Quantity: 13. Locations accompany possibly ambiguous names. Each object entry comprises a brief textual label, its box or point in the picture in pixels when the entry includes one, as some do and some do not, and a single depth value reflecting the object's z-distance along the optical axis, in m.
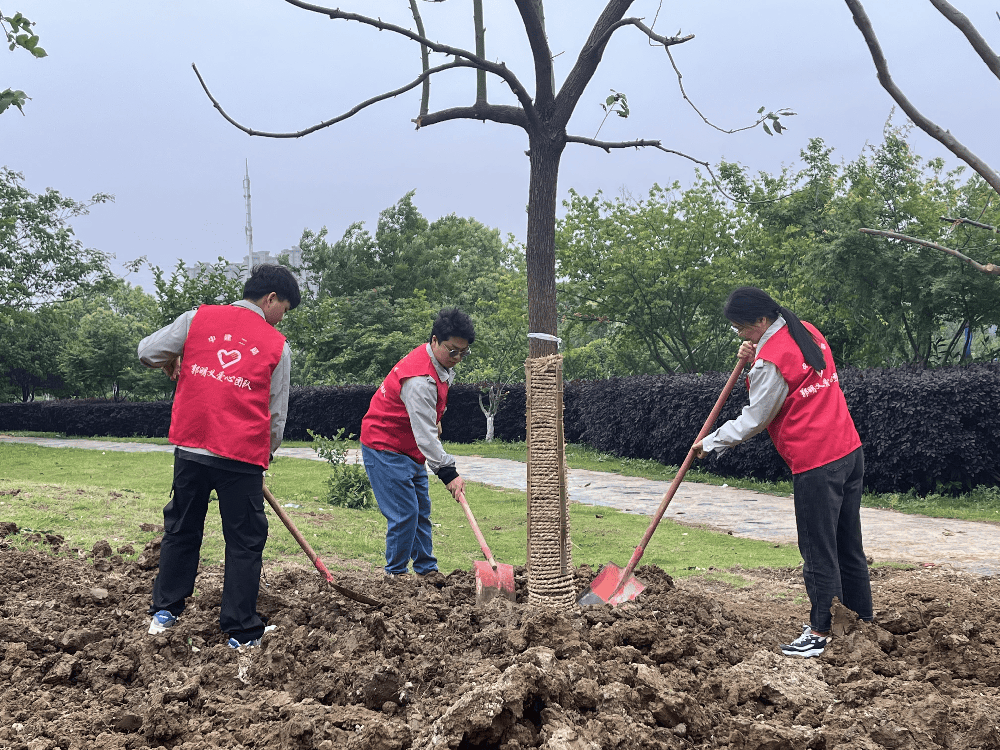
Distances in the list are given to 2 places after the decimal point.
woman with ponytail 3.74
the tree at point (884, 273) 13.95
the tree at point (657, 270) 20.30
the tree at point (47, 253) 24.70
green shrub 9.48
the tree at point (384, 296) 26.82
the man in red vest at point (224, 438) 3.80
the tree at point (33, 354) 23.66
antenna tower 39.45
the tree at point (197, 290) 19.34
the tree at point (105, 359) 30.25
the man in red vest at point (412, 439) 4.66
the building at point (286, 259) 23.08
